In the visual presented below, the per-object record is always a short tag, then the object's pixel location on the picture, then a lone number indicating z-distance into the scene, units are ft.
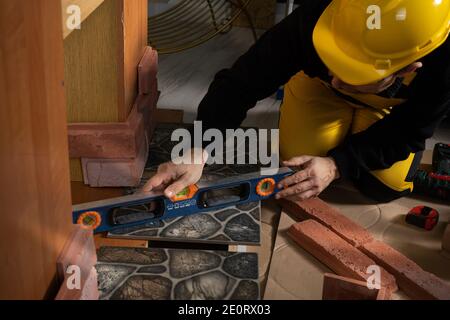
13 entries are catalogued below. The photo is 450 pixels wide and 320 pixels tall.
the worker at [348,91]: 4.13
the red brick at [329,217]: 4.73
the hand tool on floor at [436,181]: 5.63
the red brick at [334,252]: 4.32
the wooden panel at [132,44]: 4.95
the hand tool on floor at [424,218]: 5.13
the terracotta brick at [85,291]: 2.94
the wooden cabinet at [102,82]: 4.73
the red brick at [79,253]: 3.08
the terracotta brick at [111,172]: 5.08
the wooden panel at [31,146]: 2.23
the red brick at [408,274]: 4.16
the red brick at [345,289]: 3.48
